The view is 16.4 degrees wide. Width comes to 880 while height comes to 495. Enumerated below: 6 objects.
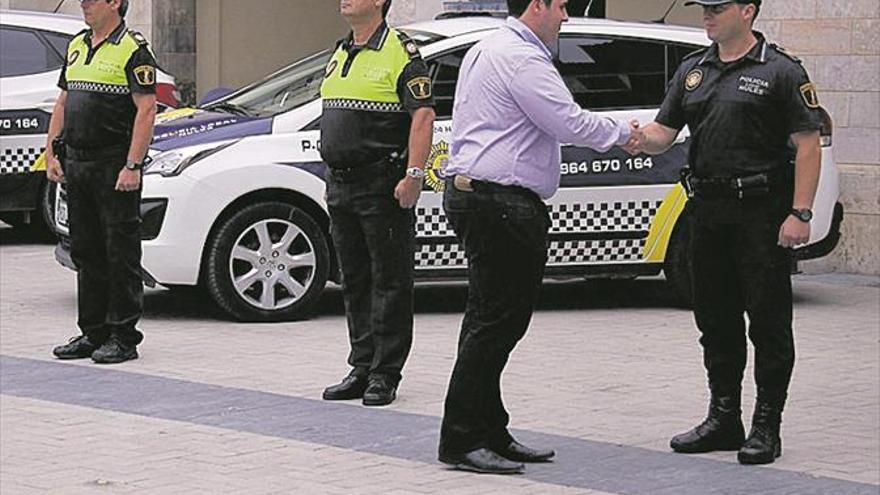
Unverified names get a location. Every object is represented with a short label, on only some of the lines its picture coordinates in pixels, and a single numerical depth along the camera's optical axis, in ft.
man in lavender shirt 36.16
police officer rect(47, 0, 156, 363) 48.86
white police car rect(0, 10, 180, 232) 73.58
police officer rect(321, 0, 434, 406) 43.90
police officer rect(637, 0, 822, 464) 37.54
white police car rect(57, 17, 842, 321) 55.33
